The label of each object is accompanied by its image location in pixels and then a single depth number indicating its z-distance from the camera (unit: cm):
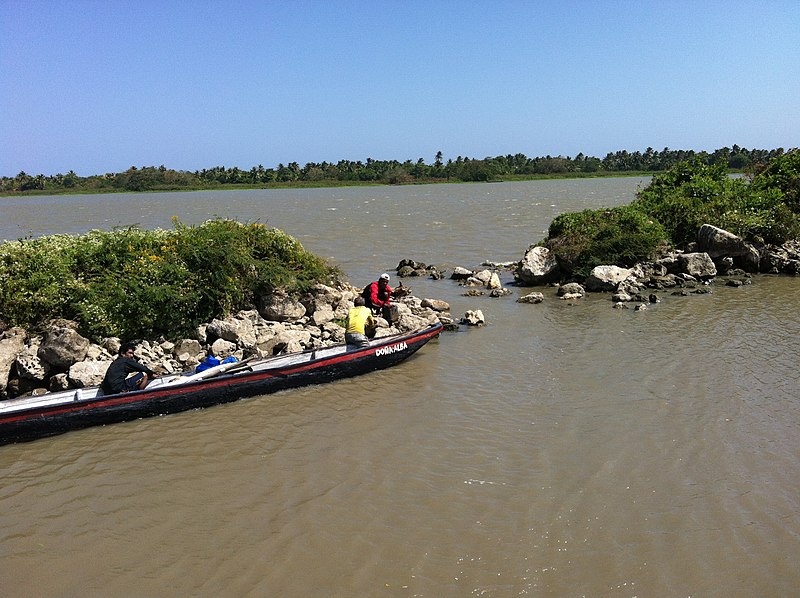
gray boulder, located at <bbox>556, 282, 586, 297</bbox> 1858
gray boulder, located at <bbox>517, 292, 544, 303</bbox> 1789
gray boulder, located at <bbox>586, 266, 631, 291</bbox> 1891
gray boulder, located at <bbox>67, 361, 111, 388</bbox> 1063
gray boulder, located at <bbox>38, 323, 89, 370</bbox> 1097
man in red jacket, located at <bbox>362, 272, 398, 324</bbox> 1398
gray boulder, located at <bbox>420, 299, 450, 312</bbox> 1645
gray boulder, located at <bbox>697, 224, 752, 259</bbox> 2108
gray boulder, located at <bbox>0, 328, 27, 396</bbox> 1098
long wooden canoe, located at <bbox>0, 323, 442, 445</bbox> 941
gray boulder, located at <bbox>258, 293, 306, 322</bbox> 1348
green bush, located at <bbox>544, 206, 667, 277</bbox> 2028
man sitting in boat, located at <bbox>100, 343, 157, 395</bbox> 998
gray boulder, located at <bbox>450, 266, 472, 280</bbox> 2164
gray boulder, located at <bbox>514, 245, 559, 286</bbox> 2030
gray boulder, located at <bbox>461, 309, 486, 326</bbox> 1552
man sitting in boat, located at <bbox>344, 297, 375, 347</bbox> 1209
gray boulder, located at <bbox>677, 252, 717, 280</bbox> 2012
